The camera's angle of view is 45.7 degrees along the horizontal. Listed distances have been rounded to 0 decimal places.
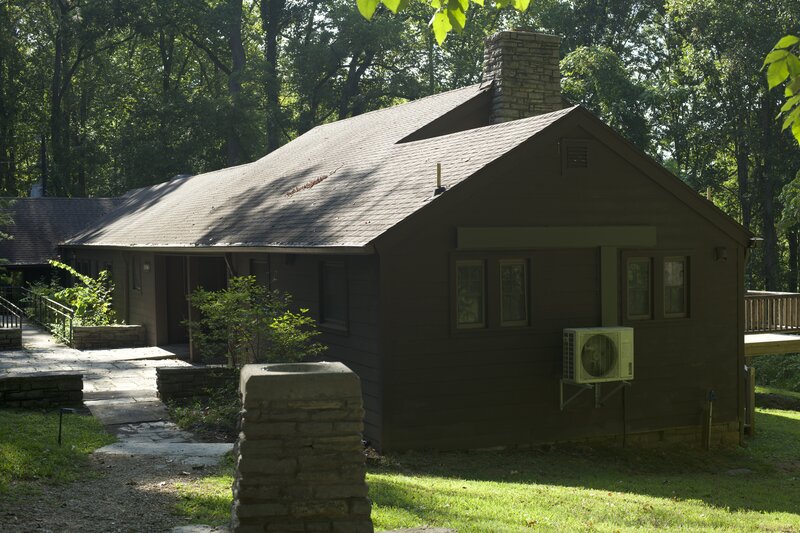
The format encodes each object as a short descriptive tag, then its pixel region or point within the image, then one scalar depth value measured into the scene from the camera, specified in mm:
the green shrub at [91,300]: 26047
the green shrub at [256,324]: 13188
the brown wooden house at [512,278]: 12727
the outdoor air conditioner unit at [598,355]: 13266
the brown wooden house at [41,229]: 35906
